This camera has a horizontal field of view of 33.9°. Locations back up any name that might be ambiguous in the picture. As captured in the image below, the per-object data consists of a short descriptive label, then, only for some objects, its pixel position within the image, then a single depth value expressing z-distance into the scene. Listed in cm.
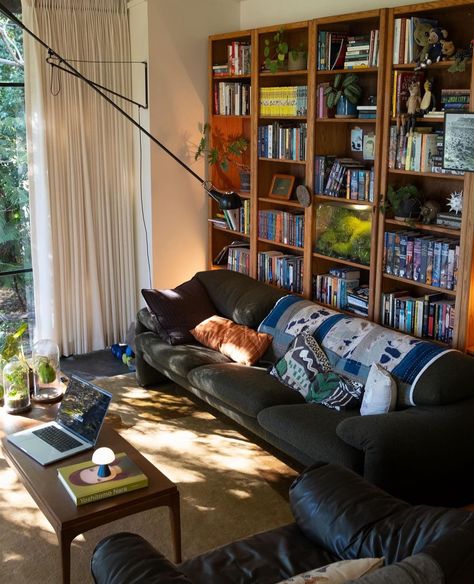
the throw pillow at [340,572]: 222
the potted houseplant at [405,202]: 452
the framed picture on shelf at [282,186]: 560
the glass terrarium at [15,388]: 397
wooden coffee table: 300
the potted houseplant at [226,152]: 597
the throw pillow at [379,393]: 389
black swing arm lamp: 424
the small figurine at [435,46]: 422
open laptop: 352
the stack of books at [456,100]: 411
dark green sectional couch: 349
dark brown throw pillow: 524
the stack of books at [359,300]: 499
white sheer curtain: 562
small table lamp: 322
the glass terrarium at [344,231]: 491
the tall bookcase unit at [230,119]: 575
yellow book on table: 311
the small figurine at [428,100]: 435
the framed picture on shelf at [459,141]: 407
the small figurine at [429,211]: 448
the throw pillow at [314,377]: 413
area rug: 348
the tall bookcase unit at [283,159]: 527
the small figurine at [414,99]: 439
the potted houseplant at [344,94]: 487
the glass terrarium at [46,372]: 416
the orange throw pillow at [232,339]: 489
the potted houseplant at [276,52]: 529
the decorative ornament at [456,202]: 429
